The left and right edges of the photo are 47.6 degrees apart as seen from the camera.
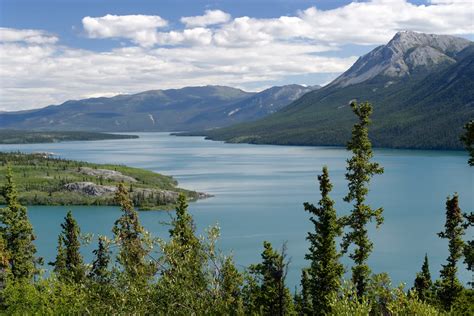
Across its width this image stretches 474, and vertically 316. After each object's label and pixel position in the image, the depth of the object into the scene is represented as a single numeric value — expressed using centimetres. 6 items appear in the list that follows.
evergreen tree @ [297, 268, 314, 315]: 5431
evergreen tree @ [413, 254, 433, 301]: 5469
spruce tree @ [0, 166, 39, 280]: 5712
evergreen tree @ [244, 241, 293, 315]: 4425
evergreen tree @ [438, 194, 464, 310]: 4988
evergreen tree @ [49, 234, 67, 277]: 6106
